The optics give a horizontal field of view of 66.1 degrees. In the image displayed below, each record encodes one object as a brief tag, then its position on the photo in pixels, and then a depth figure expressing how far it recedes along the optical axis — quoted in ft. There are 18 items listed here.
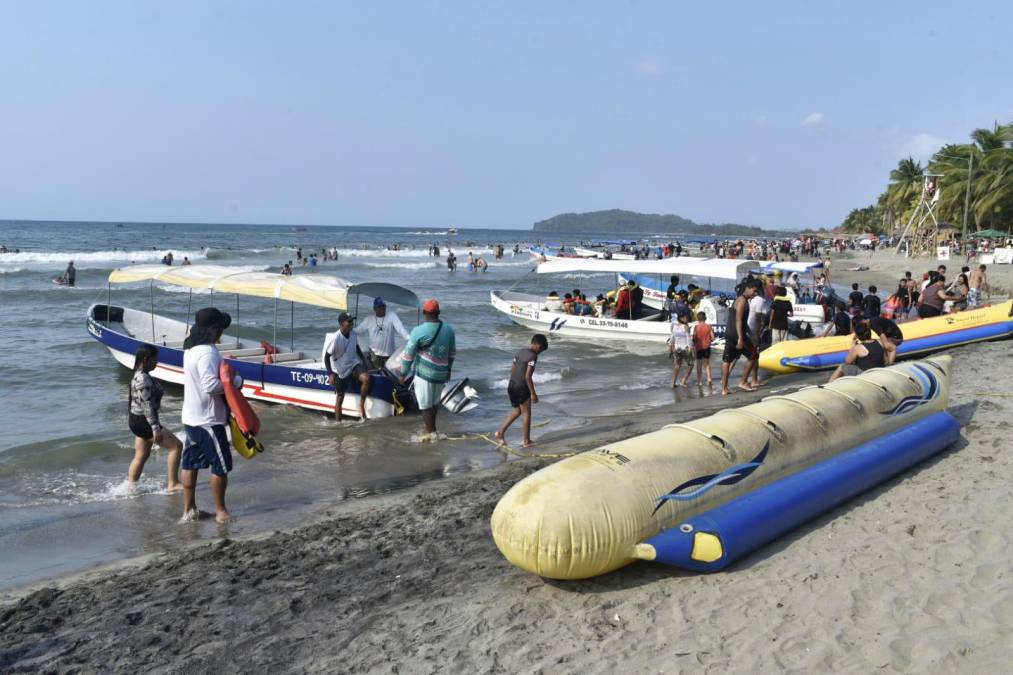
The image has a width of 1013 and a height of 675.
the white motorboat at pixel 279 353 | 38.91
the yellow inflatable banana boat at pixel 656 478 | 15.71
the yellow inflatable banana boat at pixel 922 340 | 46.44
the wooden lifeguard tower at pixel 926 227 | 138.10
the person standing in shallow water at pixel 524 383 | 30.76
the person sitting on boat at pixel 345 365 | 37.60
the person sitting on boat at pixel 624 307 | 66.64
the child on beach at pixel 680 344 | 47.29
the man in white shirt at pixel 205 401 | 21.16
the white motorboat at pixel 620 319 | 64.28
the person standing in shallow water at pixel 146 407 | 24.86
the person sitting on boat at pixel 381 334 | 39.93
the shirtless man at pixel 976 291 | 63.36
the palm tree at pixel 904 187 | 222.28
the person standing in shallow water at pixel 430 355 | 31.73
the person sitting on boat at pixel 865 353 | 29.86
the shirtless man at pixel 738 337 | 40.33
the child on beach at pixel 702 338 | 45.24
